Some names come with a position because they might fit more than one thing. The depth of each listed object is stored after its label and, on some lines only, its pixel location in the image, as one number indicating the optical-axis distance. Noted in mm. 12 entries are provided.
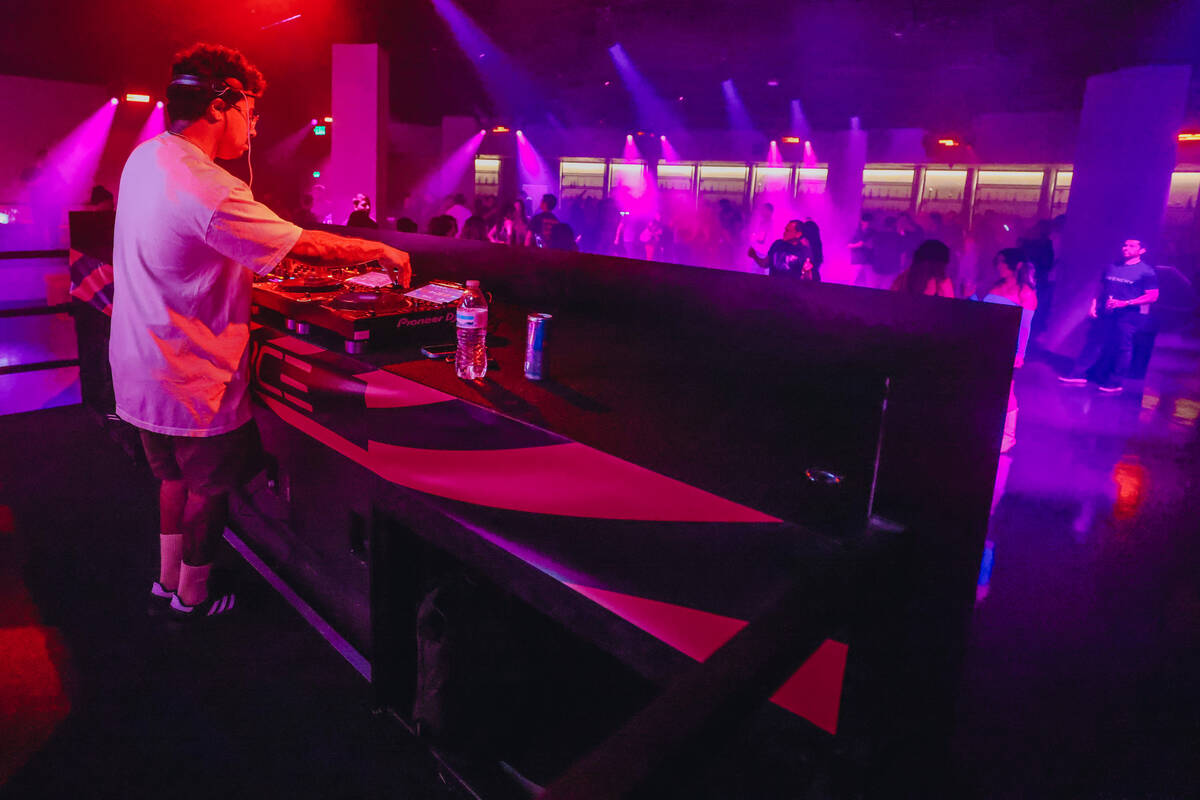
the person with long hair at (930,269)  3760
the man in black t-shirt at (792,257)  4875
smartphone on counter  2100
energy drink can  1839
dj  1918
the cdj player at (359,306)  2090
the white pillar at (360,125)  6730
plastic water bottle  1924
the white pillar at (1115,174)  7418
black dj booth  1195
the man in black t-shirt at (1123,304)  6727
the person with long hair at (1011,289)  4059
